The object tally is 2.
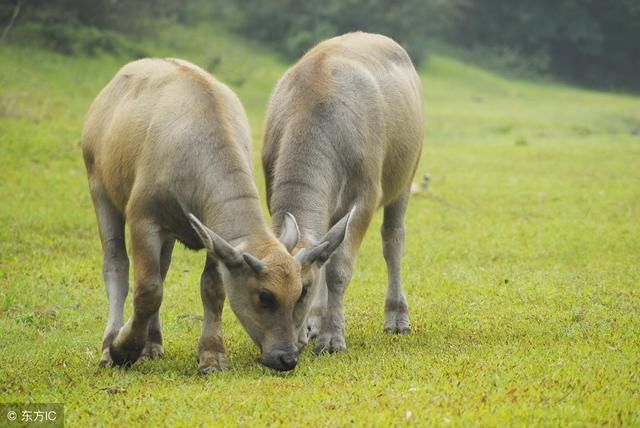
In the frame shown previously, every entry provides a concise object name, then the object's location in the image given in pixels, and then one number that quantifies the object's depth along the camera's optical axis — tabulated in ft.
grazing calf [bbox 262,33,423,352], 51.11
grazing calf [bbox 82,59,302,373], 44.42
